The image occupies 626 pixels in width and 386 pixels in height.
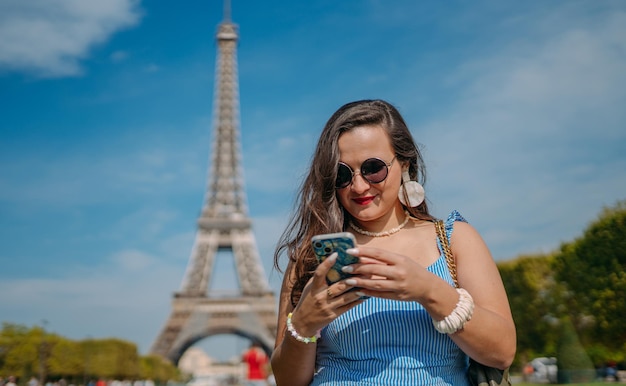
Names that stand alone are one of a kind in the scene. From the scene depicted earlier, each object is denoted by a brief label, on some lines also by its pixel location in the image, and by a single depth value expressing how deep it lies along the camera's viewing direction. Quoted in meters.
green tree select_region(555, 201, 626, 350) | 22.92
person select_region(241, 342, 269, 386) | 21.82
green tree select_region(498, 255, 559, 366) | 32.28
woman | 2.23
